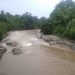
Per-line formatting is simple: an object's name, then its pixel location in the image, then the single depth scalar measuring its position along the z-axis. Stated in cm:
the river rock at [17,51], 1194
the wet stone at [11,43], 1498
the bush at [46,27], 2295
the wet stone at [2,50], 1164
